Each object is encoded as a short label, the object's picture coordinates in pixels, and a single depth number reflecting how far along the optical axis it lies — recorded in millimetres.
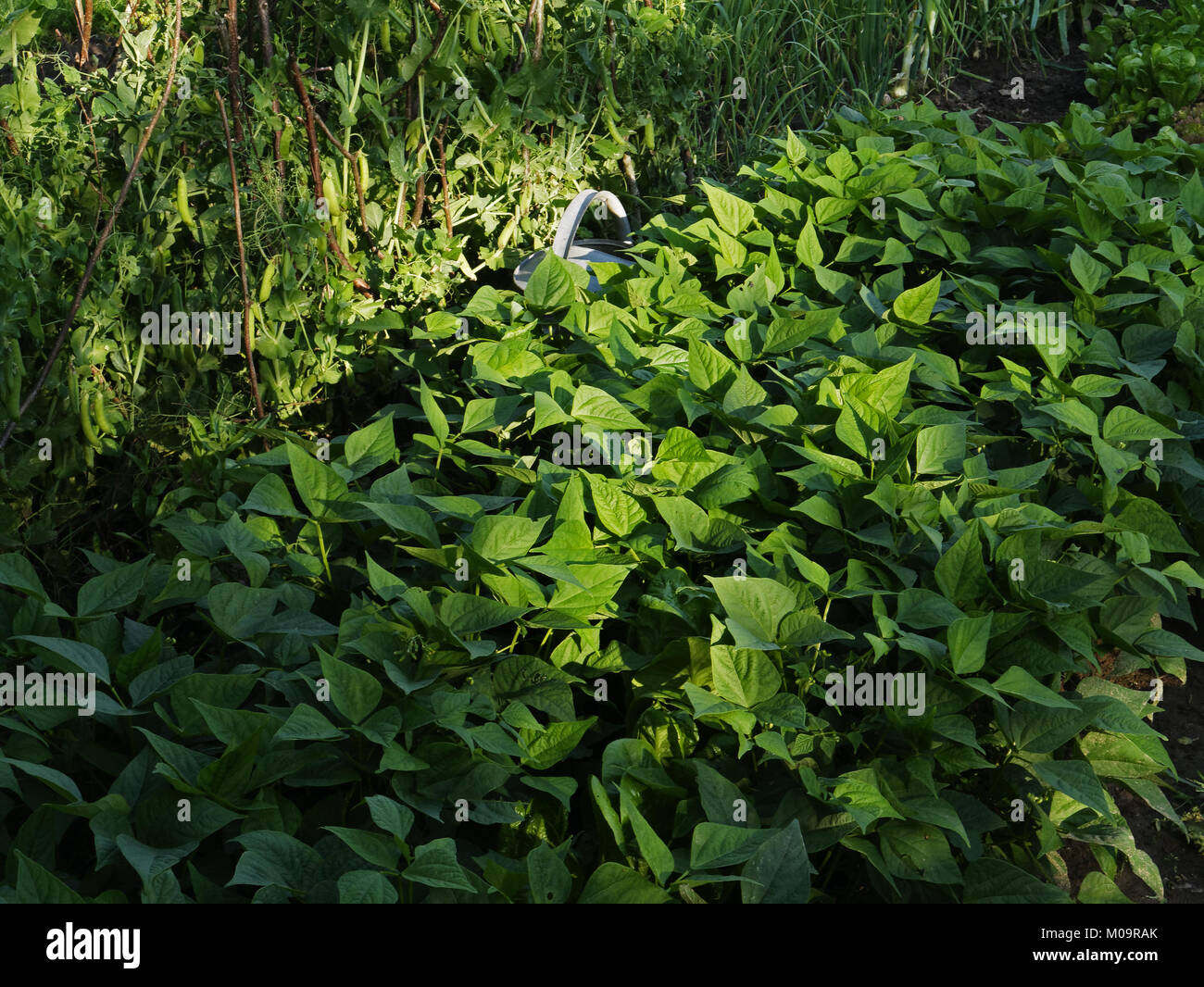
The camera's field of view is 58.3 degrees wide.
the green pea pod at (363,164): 2939
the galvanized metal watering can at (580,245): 3207
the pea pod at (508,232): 3381
